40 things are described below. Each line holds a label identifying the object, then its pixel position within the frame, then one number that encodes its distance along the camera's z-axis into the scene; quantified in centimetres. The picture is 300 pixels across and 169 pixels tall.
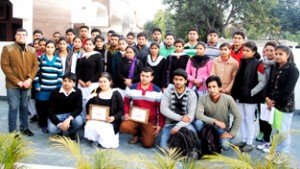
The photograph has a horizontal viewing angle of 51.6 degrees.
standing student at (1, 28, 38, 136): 479
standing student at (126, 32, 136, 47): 664
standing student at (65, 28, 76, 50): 620
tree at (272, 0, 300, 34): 4622
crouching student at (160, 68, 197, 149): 464
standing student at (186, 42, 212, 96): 519
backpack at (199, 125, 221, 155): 443
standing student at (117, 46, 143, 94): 550
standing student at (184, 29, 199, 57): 577
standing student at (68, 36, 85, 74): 546
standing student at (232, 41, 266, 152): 468
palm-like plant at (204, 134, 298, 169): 263
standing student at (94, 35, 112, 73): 581
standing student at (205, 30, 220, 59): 561
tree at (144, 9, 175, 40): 3807
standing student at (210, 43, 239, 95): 496
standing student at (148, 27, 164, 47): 637
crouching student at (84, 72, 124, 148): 469
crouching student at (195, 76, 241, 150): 453
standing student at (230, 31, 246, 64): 527
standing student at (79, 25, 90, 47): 632
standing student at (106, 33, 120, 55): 593
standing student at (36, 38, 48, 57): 568
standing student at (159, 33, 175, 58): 578
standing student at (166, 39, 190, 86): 546
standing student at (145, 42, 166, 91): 553
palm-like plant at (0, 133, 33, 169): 306
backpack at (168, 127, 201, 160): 430
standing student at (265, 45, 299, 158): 416
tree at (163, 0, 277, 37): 2462
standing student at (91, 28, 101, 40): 652
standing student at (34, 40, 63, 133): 525
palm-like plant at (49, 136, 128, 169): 282
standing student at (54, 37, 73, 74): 542
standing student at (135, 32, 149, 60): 602
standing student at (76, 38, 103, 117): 536
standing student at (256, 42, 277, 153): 480
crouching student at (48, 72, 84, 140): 492
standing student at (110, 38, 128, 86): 566
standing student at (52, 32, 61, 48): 645
